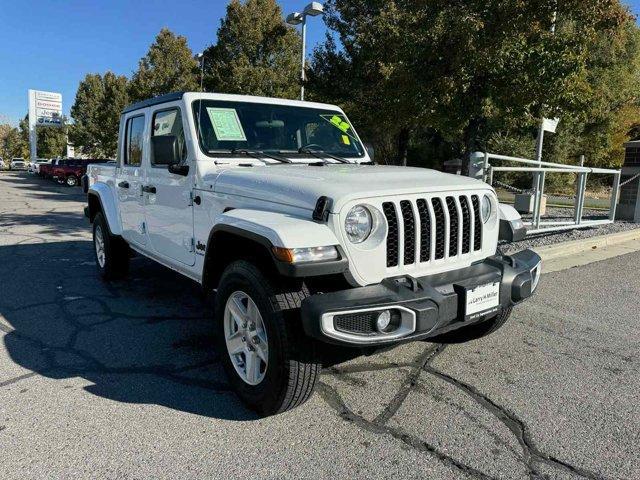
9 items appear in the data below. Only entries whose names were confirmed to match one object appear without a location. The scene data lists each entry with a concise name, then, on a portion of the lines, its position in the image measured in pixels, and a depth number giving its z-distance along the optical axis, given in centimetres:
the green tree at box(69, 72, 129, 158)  3481
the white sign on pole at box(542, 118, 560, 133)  985
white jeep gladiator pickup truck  255
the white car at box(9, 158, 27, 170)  6716
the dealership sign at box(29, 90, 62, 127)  6191
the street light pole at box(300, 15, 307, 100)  1554
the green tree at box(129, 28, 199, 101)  2542
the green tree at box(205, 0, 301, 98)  1975
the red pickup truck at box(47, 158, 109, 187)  2775
